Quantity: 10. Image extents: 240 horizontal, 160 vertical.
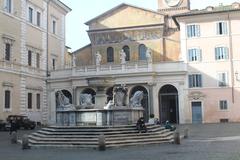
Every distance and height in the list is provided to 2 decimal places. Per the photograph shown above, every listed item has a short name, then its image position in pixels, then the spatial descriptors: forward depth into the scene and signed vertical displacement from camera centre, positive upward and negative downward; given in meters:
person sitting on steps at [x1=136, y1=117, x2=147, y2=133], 15.51 -0.85
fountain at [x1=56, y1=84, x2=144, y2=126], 16.34 -0.23
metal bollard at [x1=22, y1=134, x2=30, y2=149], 14.45 -1.45
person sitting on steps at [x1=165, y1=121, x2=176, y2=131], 19.68 -1.23
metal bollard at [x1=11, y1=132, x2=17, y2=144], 16.84 -1.53
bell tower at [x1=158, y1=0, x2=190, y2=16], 41.75 +12.83
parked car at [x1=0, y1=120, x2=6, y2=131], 27.07 -1.36
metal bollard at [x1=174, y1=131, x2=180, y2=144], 15.13 -1.50
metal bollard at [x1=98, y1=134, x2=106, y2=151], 13.34 -1.47
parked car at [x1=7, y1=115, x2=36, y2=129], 27.99 -1.04
